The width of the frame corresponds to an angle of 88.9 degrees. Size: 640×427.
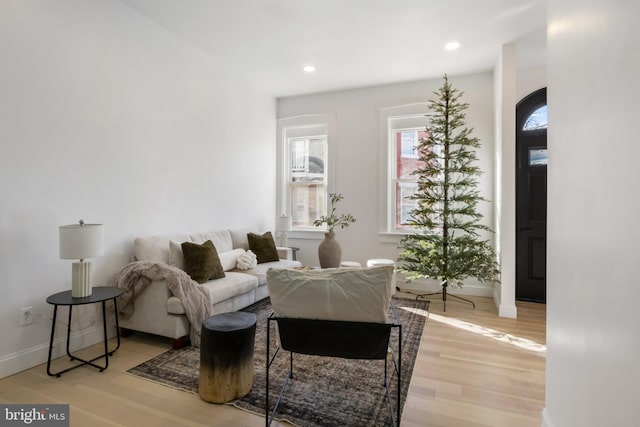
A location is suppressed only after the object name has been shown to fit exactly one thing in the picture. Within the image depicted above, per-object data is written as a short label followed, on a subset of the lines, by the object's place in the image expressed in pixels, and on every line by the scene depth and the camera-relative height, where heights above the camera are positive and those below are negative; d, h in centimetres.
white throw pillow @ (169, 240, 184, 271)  331 -44
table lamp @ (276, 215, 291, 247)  533 -23
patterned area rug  191 -118
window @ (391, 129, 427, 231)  509 +60
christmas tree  396 -14
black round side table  232 -63
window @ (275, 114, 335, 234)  561 +74
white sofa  280 -75
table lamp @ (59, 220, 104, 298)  231 -26
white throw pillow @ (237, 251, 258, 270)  399 -60
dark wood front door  437 +21
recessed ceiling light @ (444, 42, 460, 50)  377 +195
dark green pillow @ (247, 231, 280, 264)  443 -48
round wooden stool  202 -94
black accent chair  170 -68
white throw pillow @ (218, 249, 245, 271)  382 -55
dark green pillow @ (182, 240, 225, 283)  321 -50
